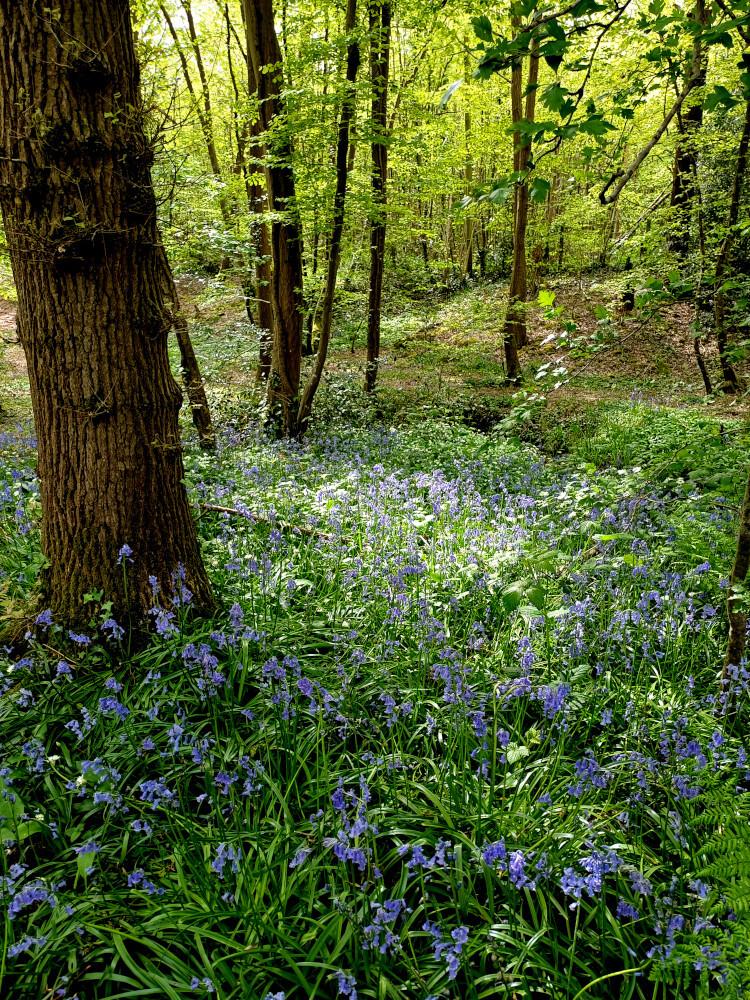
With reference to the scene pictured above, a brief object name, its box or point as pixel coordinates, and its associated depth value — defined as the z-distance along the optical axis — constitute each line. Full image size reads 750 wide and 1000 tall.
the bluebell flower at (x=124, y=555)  3.07
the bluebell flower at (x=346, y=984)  1.60
